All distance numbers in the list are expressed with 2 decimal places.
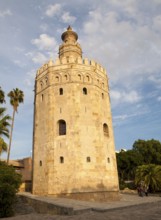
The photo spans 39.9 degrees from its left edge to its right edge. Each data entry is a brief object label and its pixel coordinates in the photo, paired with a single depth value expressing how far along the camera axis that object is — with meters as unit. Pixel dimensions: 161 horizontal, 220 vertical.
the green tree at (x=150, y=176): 24.72
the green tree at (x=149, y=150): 41.16
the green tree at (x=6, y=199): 12.55
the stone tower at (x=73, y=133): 18.62
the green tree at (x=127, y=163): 40.51
